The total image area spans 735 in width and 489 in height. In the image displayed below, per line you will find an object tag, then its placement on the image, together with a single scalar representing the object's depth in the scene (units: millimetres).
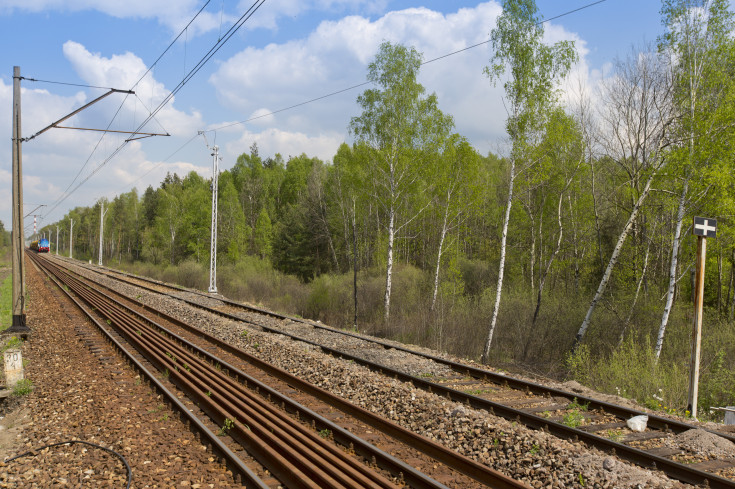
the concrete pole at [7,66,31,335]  14695
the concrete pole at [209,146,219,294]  28338
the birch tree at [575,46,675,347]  15594
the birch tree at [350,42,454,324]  24422
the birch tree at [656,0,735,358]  13500
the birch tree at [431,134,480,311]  24578
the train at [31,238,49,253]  102925
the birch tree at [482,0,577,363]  17719
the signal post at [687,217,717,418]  9197
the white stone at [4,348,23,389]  9227
